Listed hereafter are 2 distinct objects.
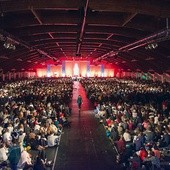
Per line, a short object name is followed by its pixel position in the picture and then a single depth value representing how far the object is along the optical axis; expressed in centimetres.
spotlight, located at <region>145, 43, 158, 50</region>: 1445
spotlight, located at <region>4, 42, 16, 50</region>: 1383
